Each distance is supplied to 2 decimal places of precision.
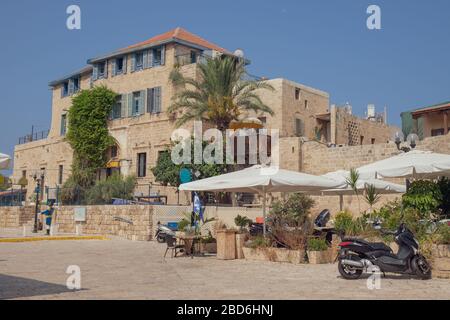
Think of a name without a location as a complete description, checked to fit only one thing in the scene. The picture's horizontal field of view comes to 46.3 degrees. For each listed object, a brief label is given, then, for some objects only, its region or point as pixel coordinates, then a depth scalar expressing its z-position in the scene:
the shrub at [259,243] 11.93
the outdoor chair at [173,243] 12.82
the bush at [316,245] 11.20
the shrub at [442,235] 9.20
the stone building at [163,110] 29.12
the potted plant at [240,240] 12.44
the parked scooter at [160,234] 18.61
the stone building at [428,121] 27.86
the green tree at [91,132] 32.84
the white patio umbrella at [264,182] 11.35
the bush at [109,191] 26.72
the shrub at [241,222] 13.79
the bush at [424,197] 12.30
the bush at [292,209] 12.34
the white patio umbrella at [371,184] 15.39
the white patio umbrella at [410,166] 11.53
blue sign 19.96
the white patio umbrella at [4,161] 11.68
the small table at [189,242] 12.84
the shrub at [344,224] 11.38
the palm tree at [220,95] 24.59
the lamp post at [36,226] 23.89
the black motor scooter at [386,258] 8.77
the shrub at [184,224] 14.20
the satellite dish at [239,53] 32.06
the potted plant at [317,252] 11.13
